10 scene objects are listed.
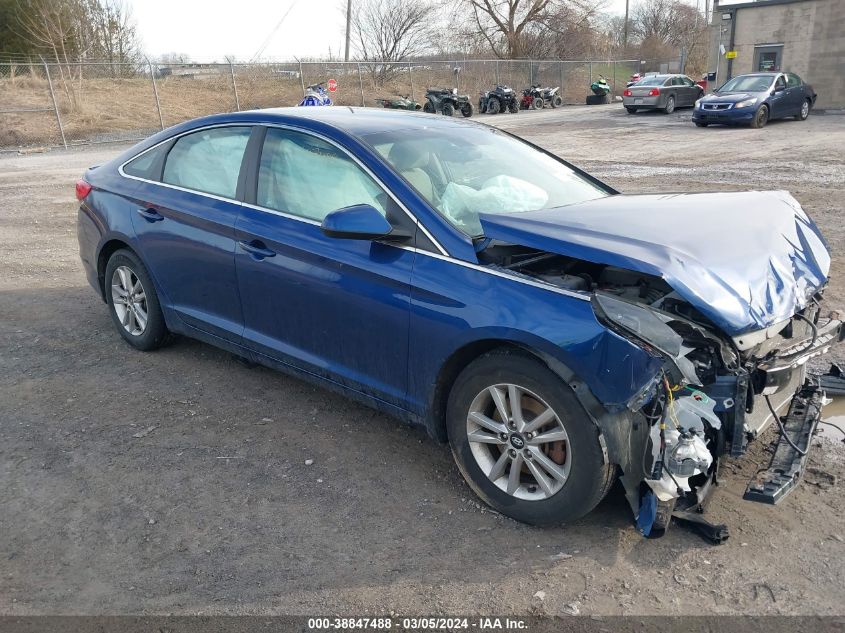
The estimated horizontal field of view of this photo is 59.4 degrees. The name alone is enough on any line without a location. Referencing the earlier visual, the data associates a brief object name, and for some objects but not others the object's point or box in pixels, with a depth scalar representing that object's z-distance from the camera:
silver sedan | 29.89
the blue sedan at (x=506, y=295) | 2.91
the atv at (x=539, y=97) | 37.19
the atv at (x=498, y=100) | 34.09
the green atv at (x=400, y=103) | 27.11
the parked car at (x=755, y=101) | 21.83
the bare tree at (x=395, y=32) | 50.41
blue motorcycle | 18.16
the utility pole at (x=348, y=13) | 46.00
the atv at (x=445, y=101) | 30.14
